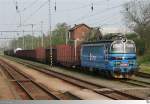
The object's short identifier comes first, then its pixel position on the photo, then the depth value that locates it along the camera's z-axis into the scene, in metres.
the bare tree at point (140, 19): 51.97
